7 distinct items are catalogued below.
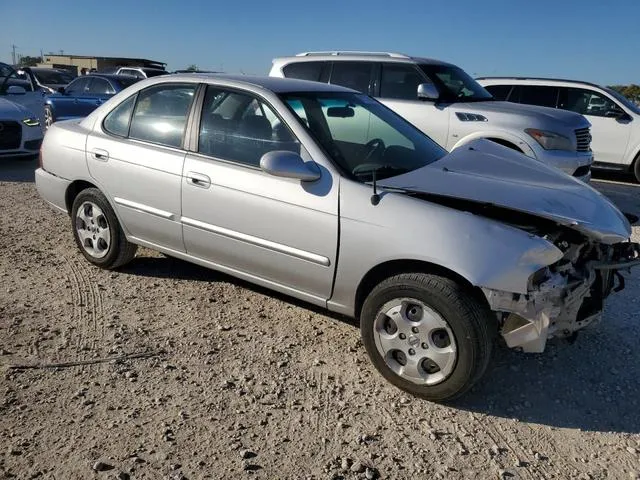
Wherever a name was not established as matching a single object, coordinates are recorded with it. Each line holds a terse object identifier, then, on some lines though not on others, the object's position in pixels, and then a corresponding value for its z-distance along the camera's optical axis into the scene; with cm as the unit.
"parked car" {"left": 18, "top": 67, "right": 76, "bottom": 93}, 1777
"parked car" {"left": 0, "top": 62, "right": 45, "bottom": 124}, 1050
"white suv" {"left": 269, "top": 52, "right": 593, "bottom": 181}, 732
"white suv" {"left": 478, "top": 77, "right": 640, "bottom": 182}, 988
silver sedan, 301
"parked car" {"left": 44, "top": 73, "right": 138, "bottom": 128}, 1095
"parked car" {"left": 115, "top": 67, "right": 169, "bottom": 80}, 1881
